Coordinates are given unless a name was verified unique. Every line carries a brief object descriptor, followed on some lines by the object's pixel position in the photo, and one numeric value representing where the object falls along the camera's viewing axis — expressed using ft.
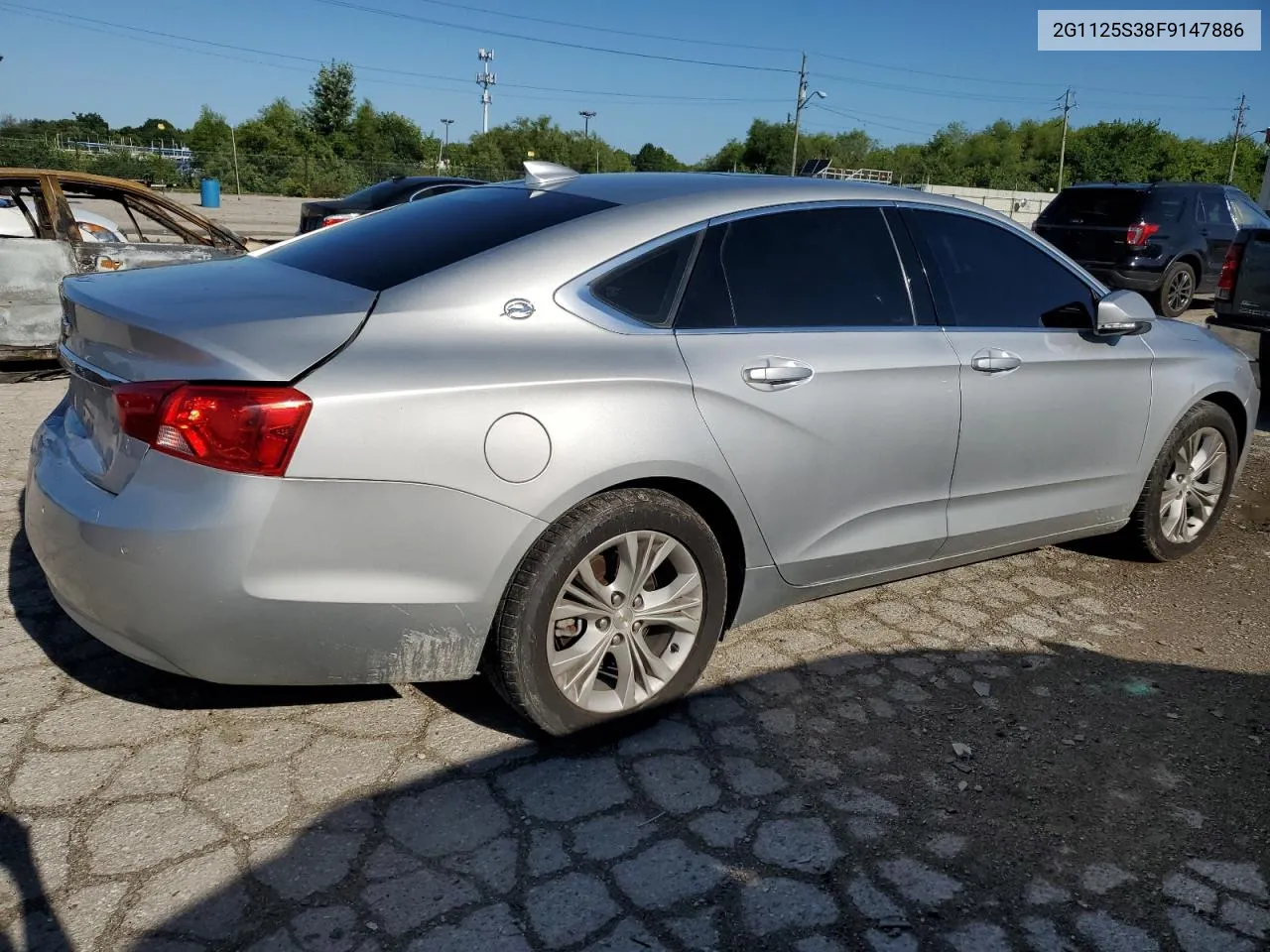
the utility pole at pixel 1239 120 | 324.76
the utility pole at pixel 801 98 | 217.77
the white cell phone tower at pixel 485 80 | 237.86
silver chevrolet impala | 8.15
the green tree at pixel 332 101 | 190.39
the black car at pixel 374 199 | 41.27
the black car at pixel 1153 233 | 43.21
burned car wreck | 22.91
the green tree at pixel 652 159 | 280.57
